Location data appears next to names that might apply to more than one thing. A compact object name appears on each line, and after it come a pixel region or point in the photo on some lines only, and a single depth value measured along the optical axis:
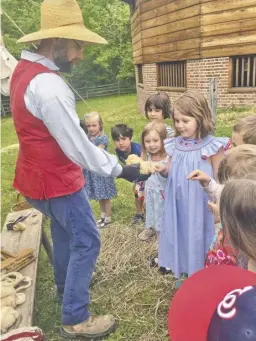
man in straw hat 1.86
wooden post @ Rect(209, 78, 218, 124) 5.80
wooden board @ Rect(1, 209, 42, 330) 2.14
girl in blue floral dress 3.87
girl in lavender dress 2.45
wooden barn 8.42
